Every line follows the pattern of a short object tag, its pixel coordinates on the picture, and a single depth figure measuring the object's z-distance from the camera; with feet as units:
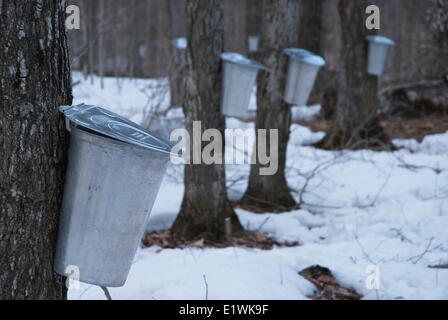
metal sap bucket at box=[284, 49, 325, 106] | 27.27
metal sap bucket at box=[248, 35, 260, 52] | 85.66
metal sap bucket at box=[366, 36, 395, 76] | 42.74
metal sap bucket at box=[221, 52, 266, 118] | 23.44
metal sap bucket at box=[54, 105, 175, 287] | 9.93
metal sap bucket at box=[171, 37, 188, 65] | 49.15
